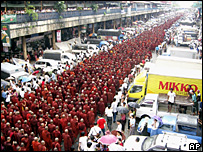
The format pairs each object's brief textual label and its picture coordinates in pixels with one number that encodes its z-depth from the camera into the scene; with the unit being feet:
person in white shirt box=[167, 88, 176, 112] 39.40
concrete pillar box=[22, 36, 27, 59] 75.46
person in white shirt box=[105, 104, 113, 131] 35.34
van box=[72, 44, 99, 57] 84.89
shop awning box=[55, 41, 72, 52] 86.17
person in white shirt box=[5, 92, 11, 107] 42.34
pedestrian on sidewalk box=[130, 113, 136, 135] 33.13
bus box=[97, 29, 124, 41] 112.06
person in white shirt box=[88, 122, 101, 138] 30.09
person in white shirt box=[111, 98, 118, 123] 37.53
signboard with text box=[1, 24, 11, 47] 59.21
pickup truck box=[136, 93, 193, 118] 38.11
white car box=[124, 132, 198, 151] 27.84
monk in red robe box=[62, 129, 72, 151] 29.51
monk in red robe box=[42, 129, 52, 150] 29.78
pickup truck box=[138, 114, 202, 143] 32.48
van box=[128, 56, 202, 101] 41.86
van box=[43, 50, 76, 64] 71.87
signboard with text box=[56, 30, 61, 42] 89.44
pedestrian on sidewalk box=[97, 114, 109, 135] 32.99
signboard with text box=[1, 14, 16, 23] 60.29
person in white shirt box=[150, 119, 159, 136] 32.52
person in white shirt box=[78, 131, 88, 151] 27.96
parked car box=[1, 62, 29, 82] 53.19
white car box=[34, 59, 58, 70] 65.05
